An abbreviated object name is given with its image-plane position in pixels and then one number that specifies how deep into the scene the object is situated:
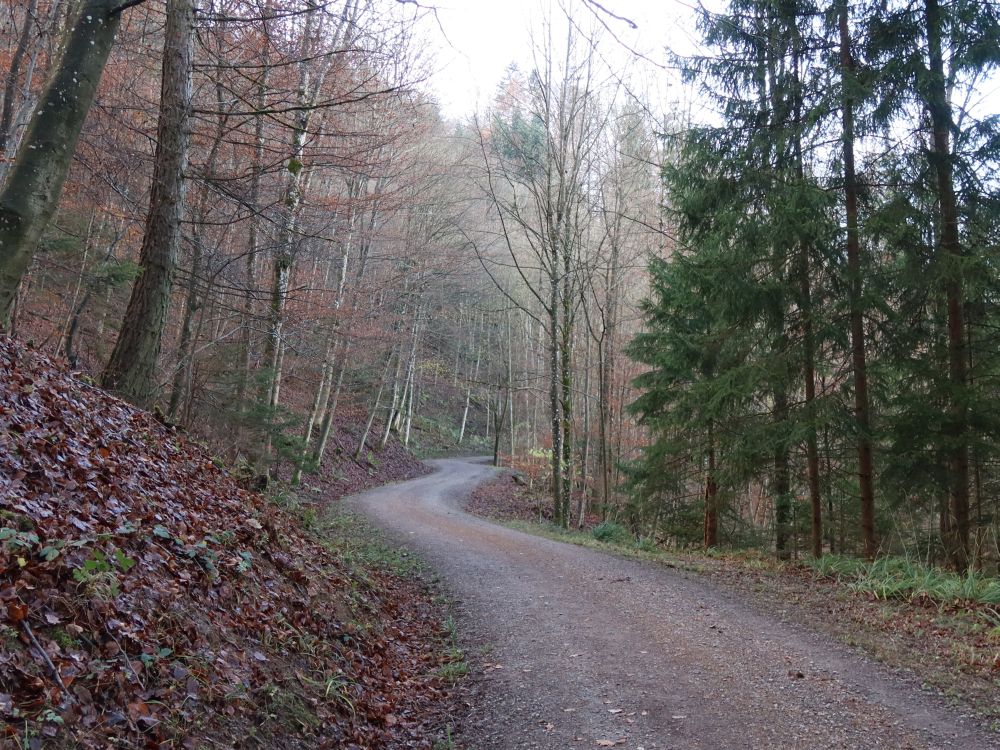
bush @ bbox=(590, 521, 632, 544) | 15.13
